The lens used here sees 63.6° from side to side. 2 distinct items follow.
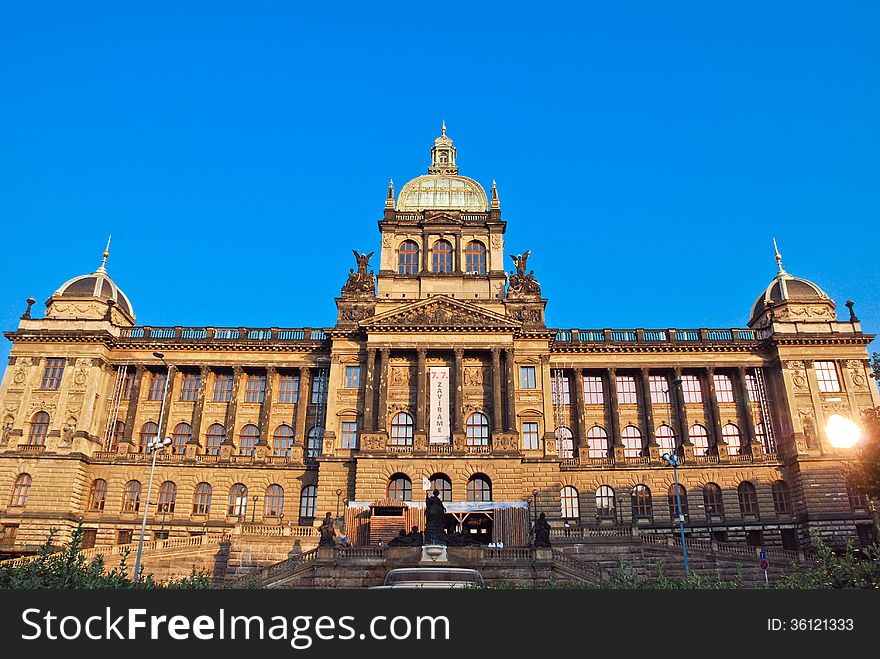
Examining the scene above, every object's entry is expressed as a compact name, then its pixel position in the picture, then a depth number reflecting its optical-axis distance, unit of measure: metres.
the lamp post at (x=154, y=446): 37.09
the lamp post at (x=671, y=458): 38.94
